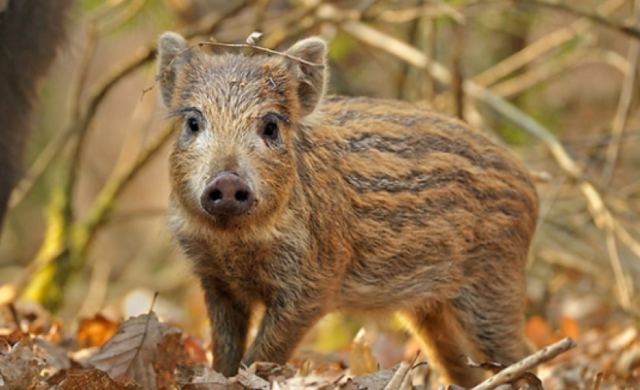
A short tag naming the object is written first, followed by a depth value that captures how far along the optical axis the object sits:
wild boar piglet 8.30
